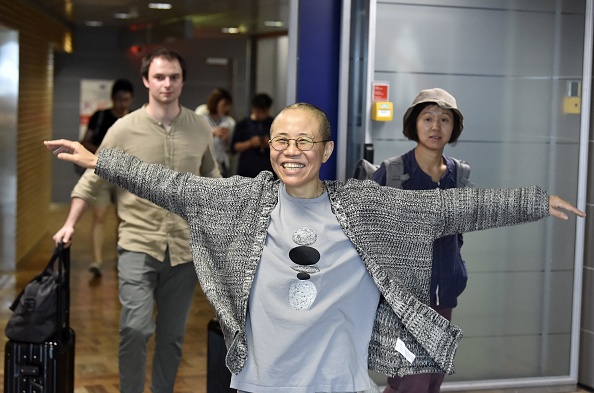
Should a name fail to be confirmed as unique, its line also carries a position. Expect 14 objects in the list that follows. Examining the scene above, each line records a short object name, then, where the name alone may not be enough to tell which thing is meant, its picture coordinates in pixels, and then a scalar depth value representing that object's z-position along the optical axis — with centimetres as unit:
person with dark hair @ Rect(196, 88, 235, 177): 1034
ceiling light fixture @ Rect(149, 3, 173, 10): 1343
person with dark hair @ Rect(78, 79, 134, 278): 917
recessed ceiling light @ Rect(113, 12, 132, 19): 1519
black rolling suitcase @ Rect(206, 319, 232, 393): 444
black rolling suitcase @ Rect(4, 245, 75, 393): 420
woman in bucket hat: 435
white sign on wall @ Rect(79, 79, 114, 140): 1838
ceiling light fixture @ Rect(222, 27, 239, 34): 1723
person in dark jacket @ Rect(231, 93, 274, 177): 947
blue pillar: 550
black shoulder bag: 417
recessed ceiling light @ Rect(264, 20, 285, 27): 1561
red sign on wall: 533
